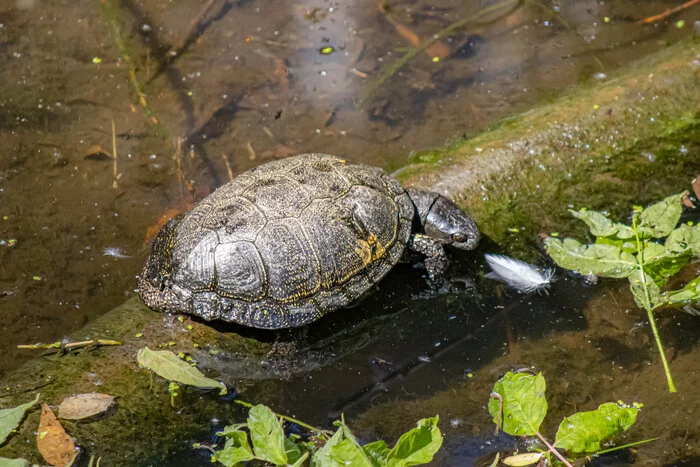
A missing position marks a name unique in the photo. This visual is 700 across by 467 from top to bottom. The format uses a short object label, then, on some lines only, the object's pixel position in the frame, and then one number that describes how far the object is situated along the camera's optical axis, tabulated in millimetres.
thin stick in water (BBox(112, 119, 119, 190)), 10000
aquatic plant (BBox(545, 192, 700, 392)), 7602
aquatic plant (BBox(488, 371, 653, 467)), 6199
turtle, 7387
